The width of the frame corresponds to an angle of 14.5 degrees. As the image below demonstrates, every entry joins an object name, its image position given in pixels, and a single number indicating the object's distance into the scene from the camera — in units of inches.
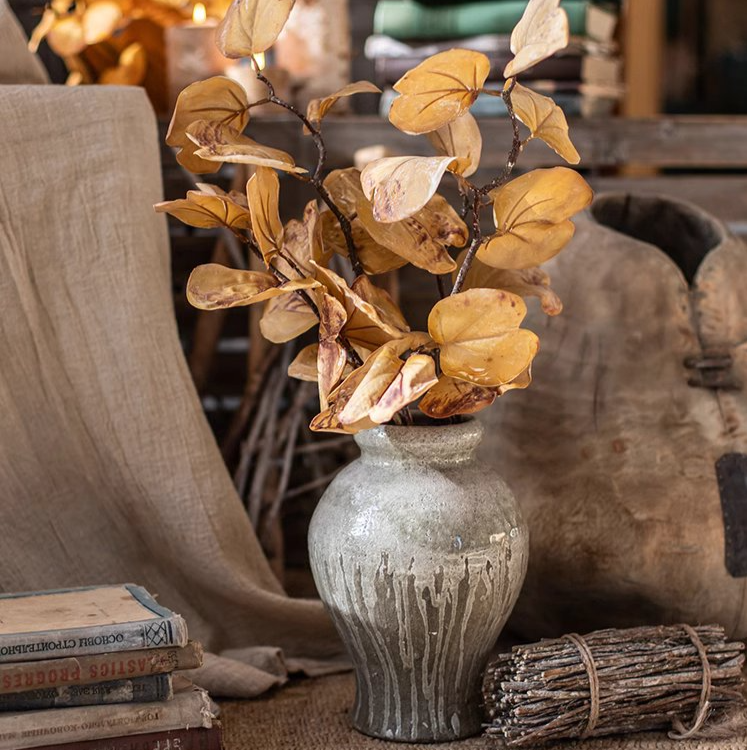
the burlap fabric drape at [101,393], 104.0
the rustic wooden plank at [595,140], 119.4
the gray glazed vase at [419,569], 97.7
